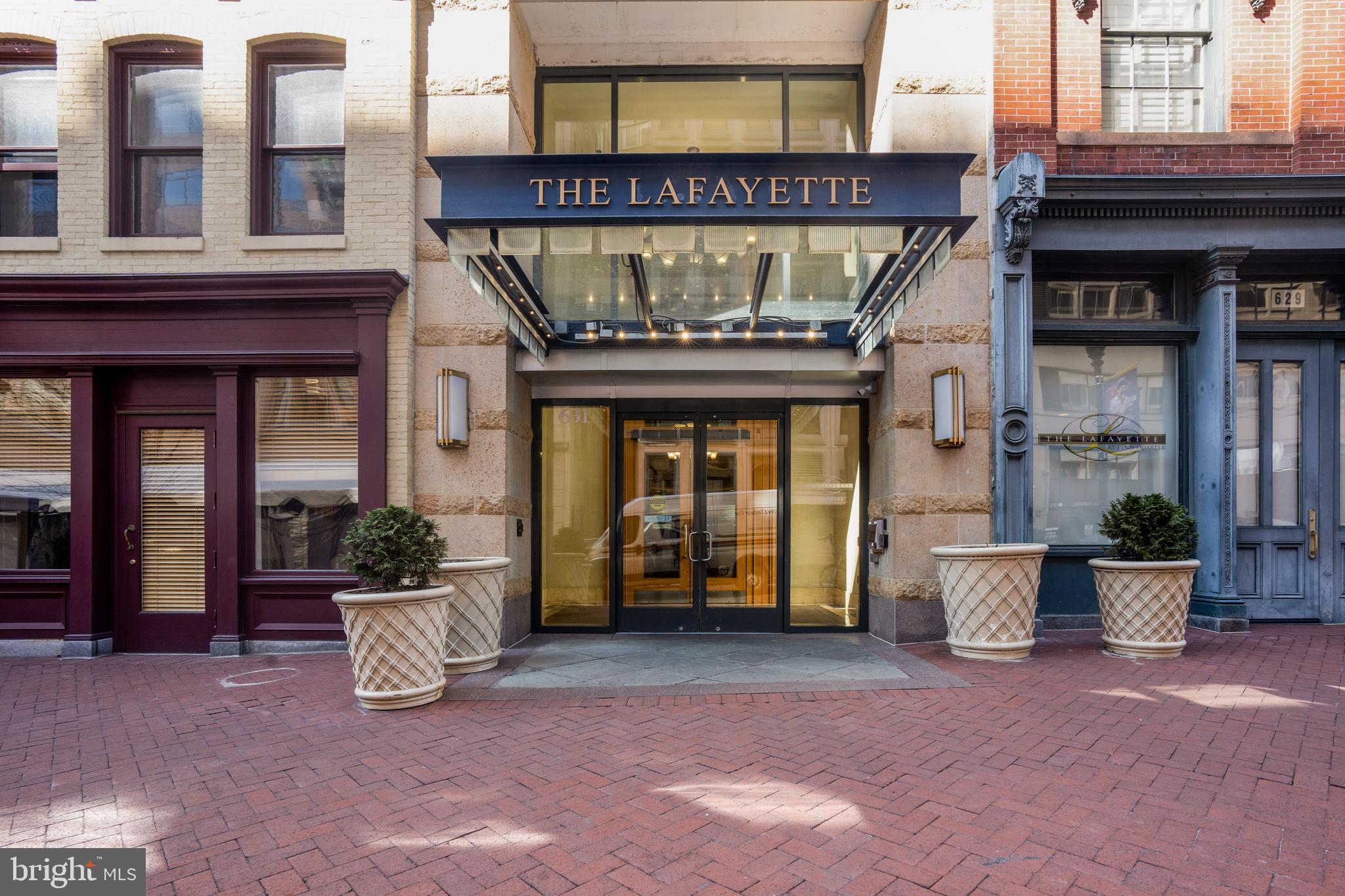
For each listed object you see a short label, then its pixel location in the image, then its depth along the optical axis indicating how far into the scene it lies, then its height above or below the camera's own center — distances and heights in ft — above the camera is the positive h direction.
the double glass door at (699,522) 29.78 -2.94
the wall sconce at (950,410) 25.63 +1.51
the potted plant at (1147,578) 22.98 -4.06
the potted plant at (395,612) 19.21 -4.34
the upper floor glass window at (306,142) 27.89 +12.01
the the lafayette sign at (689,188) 18.29 +6.76
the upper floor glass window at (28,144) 27.78 +11.89
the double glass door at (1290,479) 28.81 -1.09
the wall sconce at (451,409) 25.96 +1.54
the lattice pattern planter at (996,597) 23.11 -4.71
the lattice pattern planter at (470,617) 22.45 -5.22
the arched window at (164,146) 27.78 +11.76
